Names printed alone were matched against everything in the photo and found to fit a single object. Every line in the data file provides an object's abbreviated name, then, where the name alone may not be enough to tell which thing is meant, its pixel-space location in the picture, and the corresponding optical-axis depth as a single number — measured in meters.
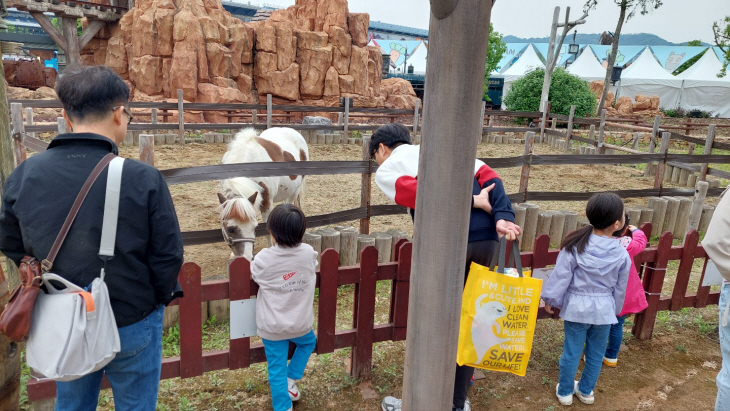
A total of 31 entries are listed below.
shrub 20.83
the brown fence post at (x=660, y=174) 6.87
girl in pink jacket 2.94
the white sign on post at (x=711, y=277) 3.59
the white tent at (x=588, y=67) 32.59
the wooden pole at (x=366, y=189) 4.93
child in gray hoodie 2.42
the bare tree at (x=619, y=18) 25.58
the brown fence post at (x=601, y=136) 12.86
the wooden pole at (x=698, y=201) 5.66
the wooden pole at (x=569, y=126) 14.32
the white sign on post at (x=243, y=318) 2.58
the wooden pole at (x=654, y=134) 11.56
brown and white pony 4.21
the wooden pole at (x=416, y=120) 14.85
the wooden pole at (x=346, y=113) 13.87
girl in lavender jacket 2.60
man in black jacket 1.48
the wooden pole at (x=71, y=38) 19.75
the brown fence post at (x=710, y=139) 8.99
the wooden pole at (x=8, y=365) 2.21
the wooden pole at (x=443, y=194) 1.30
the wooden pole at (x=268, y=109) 12.73
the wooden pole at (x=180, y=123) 12.25
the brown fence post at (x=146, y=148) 3.96
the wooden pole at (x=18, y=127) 5.77
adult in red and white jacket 2.31
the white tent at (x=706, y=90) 28.97
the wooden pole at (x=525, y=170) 5.92
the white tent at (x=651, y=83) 30.38
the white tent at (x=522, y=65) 33.47
